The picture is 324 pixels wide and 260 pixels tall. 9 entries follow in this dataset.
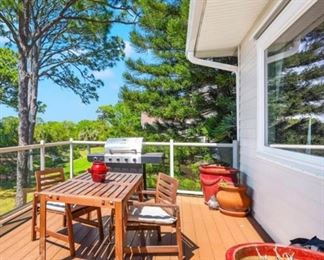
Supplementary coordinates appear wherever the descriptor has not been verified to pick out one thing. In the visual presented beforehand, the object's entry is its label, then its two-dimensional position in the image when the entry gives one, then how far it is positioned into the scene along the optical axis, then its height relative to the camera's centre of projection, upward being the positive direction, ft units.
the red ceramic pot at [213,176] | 16.06 -2.39
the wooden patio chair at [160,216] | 9.36 -2.69
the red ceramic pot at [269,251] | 4.91 -1.96
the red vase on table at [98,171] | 10.69 -1.39
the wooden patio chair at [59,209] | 10.23 -2.78
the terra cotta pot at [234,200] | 14.34 -3.22
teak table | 8.46 -1.88
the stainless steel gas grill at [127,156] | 16.80 -1.37
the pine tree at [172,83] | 23.93 +3.86
